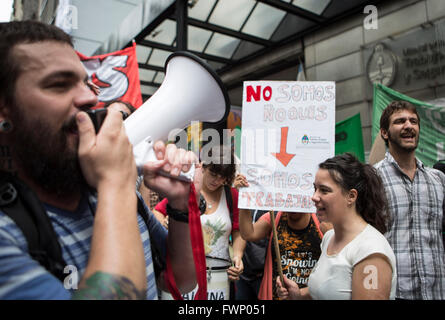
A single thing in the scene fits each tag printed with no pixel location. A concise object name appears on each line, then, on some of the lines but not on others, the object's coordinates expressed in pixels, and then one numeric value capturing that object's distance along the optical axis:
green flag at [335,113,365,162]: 4.76
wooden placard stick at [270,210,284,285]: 2.17
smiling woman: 1.58
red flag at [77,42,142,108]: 4.13
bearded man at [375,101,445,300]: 2.32
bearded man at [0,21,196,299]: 0.62
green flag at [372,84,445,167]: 4.20
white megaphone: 1.05
